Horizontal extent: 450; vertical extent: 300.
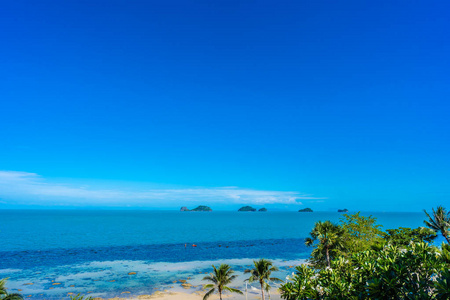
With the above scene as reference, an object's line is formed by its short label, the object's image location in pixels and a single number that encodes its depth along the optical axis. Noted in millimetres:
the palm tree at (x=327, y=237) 50344
